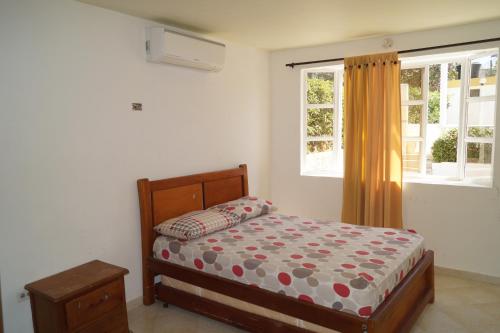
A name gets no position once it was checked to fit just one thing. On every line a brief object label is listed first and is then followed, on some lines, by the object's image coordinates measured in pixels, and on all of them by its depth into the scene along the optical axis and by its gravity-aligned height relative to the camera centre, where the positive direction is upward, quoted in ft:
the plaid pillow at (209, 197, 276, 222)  12.12 -2.41
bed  7.67 -3.13
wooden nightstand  7.59 -3.40
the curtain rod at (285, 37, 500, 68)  11.75 +2.64
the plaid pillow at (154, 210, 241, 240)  10.25 -2.52
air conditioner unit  10.64 +2.44
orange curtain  13.25 -0.44
